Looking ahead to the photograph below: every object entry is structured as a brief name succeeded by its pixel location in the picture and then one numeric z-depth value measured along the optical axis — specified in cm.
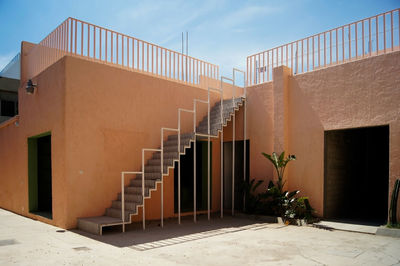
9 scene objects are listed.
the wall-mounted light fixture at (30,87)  937
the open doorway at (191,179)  1035
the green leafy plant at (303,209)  875
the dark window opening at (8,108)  1841
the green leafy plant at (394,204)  730
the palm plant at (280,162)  923
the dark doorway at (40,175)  991
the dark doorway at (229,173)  1159
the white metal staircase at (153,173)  752
